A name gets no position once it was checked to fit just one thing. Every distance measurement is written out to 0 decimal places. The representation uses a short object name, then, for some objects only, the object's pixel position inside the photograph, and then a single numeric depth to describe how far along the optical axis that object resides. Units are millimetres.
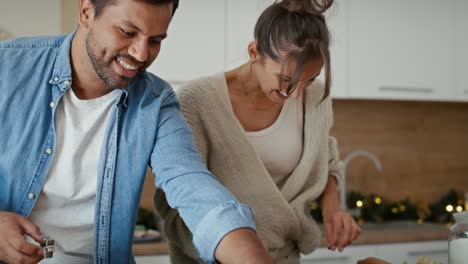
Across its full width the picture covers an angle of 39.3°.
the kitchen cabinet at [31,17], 2752
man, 1243
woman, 1496
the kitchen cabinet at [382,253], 2732
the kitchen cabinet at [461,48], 3133
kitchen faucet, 3320
